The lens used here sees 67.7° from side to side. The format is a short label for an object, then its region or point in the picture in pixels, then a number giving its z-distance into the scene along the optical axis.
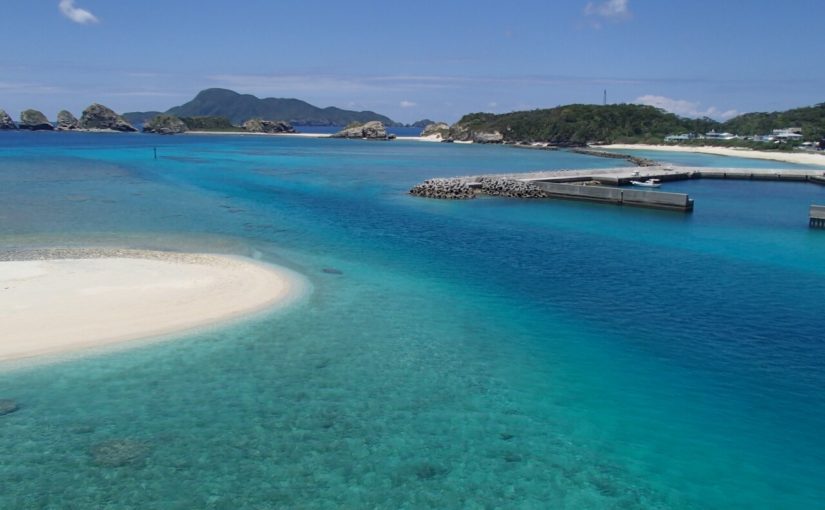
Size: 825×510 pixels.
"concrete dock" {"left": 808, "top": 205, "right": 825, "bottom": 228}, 38.94
